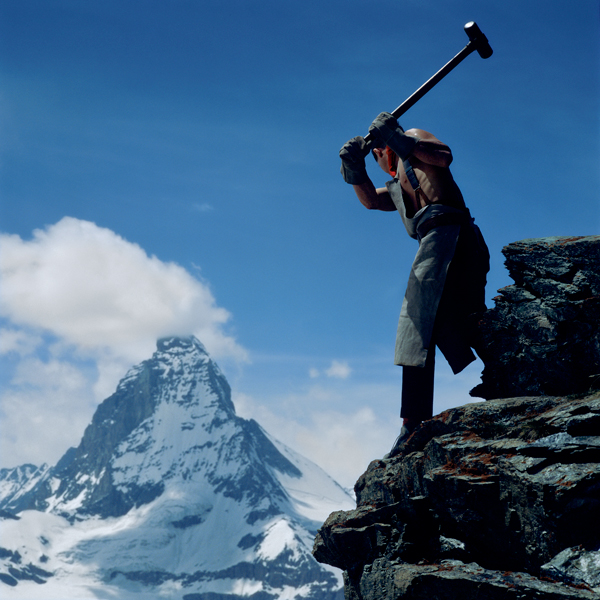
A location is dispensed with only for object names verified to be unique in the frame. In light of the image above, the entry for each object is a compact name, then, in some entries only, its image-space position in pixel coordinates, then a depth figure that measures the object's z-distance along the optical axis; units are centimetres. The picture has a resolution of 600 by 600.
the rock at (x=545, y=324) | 843
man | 923
